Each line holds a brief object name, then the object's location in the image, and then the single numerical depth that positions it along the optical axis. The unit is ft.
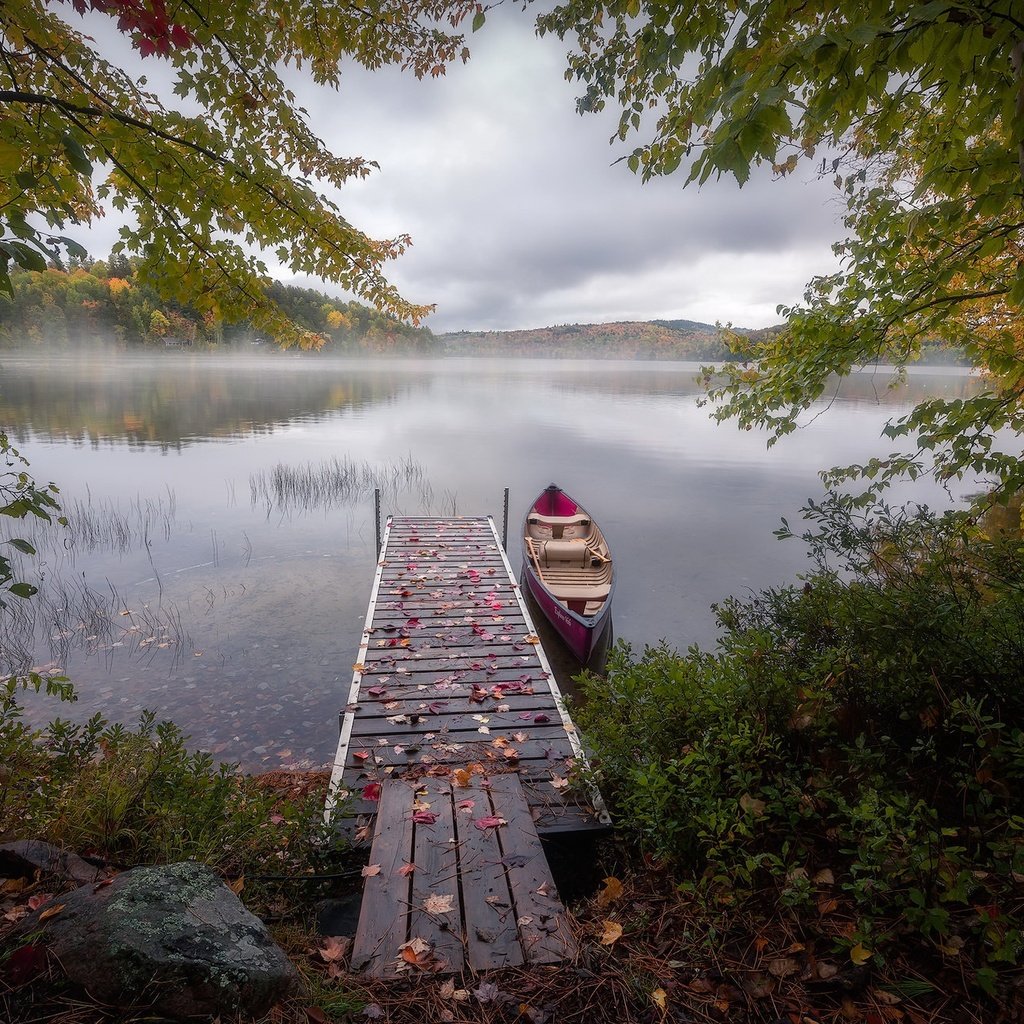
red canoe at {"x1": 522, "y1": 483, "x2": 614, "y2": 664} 28.71
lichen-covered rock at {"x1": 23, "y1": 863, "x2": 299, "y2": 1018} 6.56
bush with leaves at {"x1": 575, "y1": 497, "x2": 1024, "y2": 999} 7.79
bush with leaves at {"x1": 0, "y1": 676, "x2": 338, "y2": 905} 10.26
